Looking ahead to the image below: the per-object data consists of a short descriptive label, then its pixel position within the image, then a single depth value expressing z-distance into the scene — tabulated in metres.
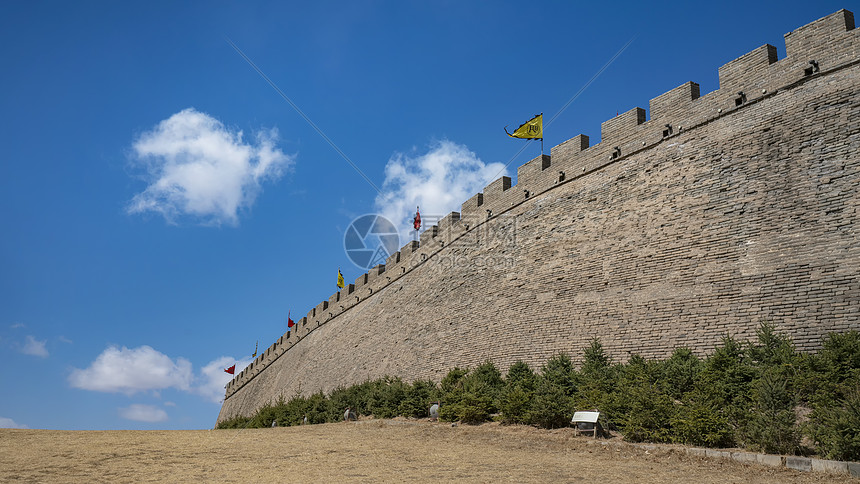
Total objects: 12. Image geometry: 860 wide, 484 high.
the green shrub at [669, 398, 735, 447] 9.09
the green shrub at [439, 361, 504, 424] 13.24
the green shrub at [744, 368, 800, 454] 8.37
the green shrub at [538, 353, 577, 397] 12.88
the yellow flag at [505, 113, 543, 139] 20.15
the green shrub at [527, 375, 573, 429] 11.77
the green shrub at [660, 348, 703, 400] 10.87
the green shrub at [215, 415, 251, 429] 26.46
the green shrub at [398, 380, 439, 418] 15.33
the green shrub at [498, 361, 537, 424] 12.46
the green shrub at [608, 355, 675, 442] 9.98
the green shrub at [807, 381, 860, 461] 7.64
